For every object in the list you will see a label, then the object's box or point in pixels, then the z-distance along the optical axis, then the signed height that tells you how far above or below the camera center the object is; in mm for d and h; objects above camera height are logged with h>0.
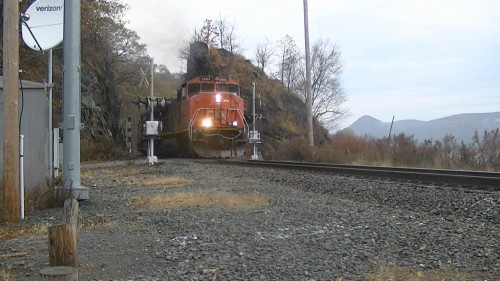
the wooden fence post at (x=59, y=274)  3189 -849
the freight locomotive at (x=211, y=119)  21297 +1332
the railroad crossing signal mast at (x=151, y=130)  17906 +708
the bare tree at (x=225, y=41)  55844 +12728
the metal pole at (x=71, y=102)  7727 +797
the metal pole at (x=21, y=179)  6388 -383
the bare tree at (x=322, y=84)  62569 +8233
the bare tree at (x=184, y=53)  38469 +7791
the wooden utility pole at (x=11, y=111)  6148 +527
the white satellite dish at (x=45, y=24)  7857 +2136
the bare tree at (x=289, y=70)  61950 +10050
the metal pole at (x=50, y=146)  8258 +74
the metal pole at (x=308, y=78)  24141 +3597
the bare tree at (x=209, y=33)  53566 +13238
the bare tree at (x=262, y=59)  60250 +11253
